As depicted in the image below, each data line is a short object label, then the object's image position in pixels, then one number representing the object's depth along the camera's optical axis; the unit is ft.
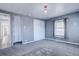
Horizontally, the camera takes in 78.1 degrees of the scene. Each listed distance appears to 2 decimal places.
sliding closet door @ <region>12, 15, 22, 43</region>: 9.14
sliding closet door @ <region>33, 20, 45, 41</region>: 12.80
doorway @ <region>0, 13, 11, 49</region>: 8.71
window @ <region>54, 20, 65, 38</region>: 12.21
